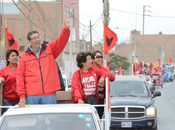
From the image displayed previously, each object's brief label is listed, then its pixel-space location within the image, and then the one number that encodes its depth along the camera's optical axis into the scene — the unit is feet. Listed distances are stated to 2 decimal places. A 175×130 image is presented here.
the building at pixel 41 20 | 149.18
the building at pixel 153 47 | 325.62
